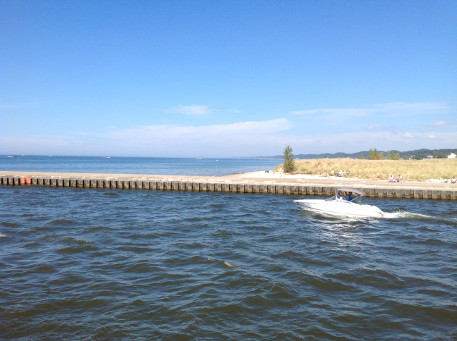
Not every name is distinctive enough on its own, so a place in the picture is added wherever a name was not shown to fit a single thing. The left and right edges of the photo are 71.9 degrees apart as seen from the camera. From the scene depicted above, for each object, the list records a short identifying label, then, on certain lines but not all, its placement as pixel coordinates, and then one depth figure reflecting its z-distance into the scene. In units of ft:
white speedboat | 80.84
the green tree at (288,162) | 203.62
